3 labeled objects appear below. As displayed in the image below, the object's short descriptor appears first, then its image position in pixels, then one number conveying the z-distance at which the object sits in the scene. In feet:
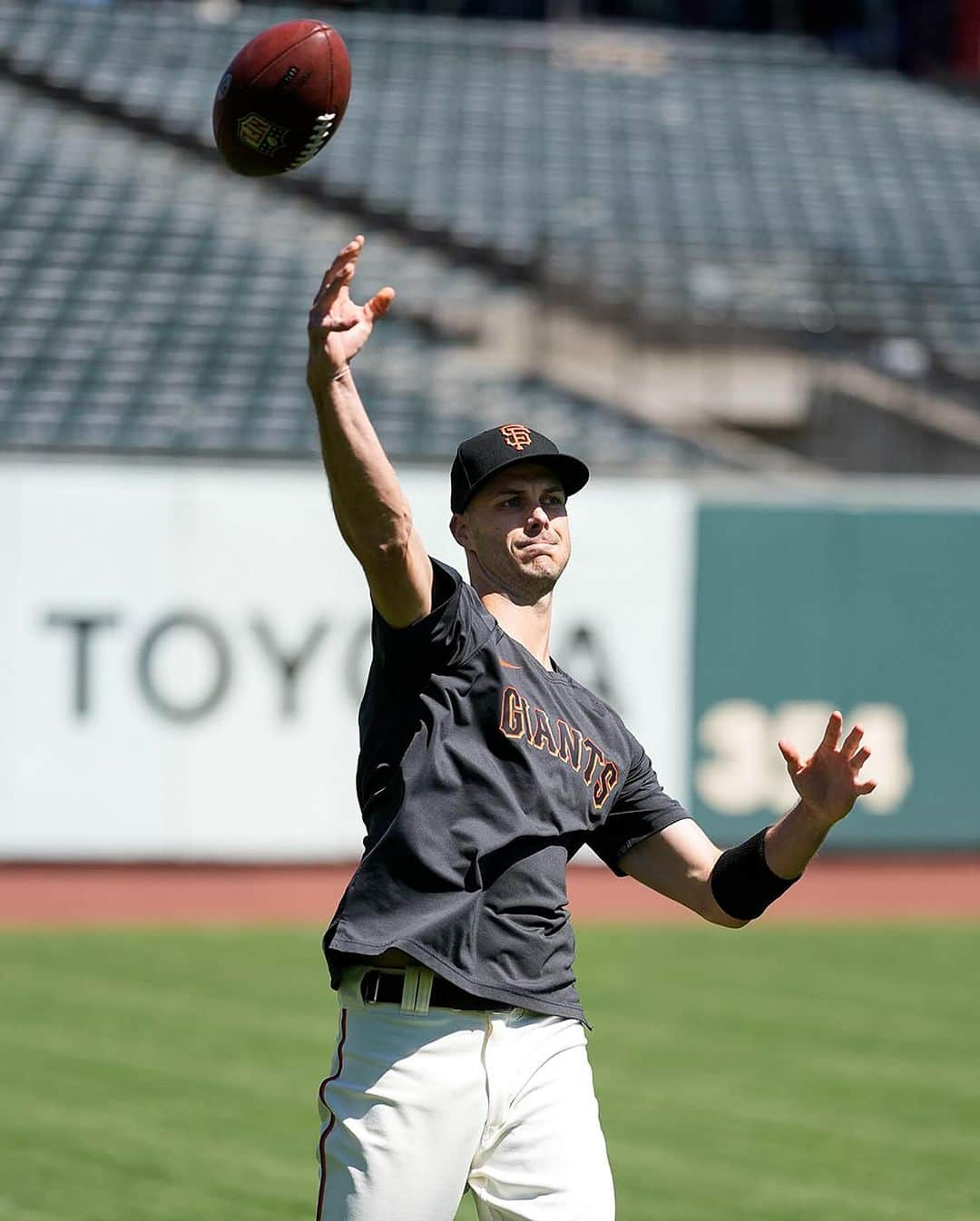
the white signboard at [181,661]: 86.63
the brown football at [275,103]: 27.58
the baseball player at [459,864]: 21.81
